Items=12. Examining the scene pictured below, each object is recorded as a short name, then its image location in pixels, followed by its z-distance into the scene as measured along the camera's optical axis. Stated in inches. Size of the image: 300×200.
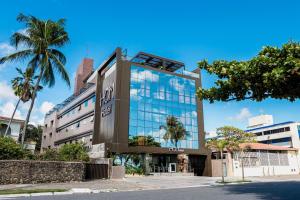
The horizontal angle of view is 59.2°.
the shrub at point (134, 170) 1673.2
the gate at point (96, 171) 1196.6
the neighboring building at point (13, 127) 1777.3
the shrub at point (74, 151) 1398.9
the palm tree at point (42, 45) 1111.6
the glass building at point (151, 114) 1796.3
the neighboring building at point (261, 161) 1781.5
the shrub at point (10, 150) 979.9
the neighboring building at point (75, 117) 2266.2
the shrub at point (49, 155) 1133.1
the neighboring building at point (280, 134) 3117.9
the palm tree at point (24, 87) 1477.5
